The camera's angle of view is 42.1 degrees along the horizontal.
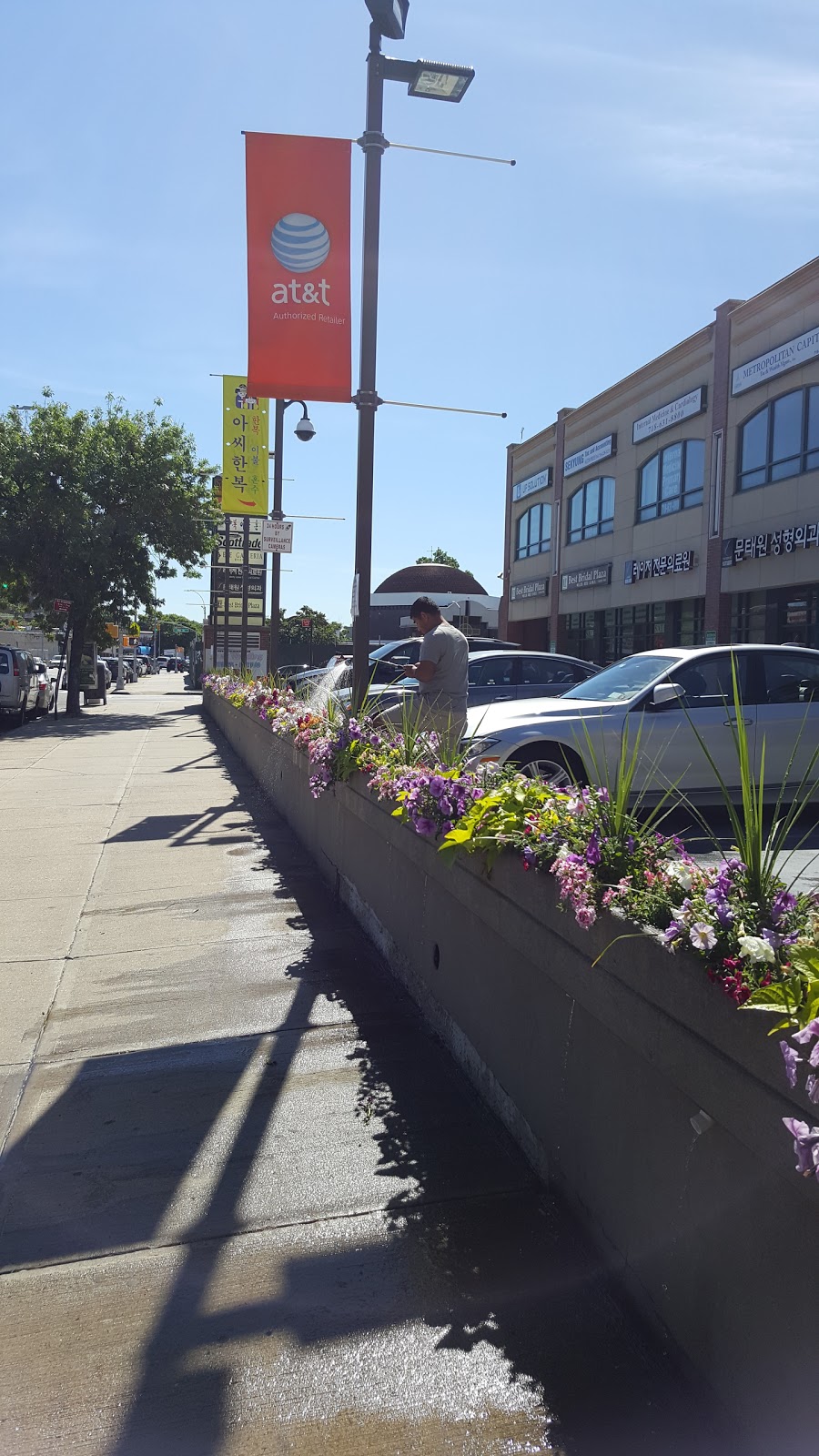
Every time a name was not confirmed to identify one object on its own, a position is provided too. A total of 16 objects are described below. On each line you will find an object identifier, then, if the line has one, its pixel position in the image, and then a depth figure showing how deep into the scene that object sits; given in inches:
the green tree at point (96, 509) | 1080.8
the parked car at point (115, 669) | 2461.0
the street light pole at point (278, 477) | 674.2
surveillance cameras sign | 633.6
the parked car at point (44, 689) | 1067.9
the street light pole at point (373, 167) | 301.3
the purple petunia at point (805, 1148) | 74.7
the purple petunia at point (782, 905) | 97.8
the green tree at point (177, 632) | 4658.0
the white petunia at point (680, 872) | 108.3
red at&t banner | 310.0
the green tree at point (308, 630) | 3216.0
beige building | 853.2
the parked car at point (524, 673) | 502.0
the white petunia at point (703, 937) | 95.3
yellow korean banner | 766.5
